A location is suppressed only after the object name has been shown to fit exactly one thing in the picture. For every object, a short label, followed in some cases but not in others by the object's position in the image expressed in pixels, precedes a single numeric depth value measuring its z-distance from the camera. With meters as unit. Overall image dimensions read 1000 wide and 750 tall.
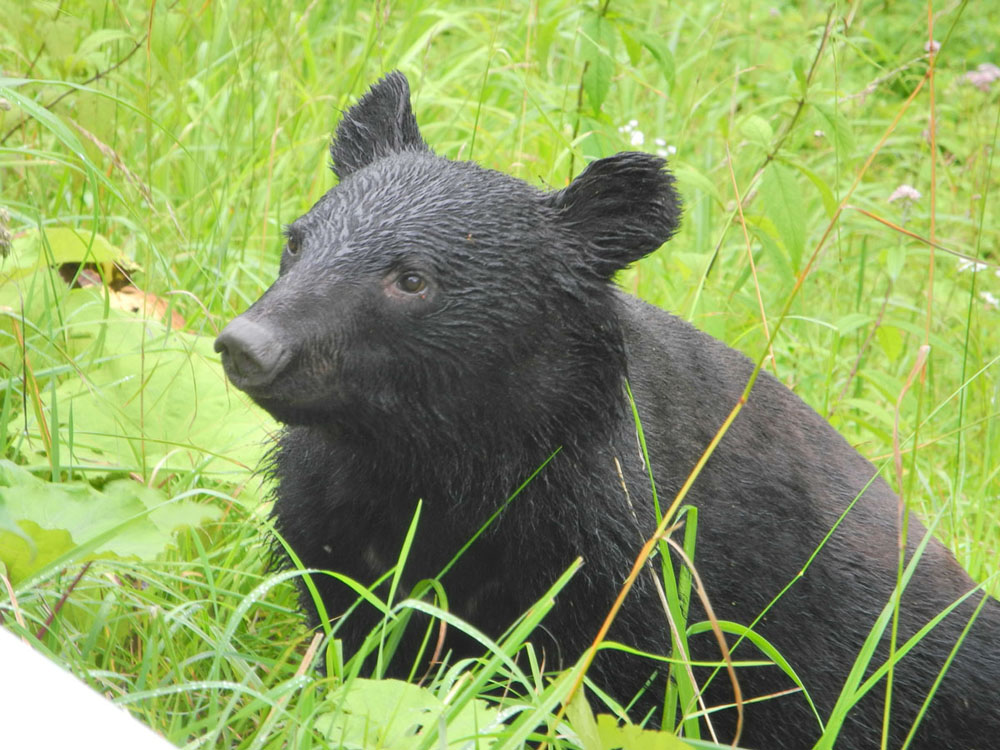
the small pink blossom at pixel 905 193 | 9.73
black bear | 5.26
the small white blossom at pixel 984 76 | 13.64
